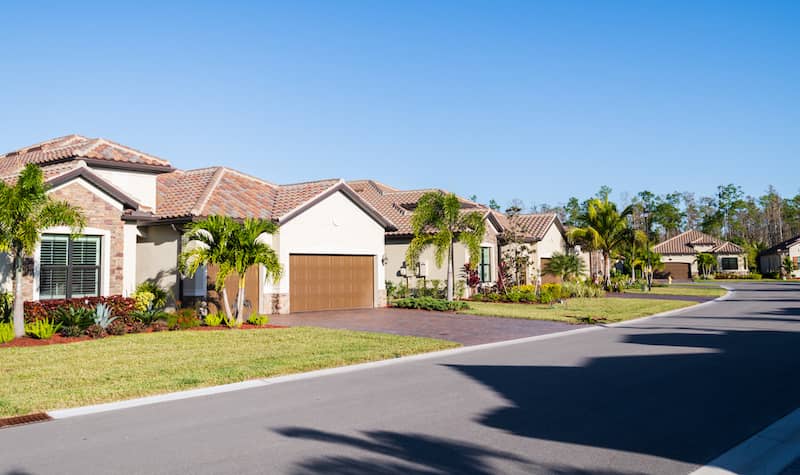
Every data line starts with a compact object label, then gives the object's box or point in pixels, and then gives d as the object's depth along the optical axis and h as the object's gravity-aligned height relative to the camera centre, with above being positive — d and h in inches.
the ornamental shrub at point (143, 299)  699.8 -23.6
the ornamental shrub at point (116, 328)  597.6 -47.7
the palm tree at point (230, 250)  682.8 +30.5
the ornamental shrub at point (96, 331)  580.7 -48.9
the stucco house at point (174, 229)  671.1 +66.3
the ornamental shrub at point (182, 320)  654.5 -44.3
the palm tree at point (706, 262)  2876.5 +51.8
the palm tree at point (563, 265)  1437.0 +22.1
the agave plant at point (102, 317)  598.2 -36.8
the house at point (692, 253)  2992.1 +100.0
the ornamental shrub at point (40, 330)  548.1 -44.6
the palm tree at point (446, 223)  1039.0 +89.6
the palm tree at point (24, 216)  531.8 +55.4
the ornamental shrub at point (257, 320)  699.4 -47.9
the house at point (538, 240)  1423.7 +84.3
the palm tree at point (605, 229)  1624.0 +119.7
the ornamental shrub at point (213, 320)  687.1 -46.5
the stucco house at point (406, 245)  1167.0 +57.1
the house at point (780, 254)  2687.3 +81.2
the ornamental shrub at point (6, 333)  528.7 -45.5
